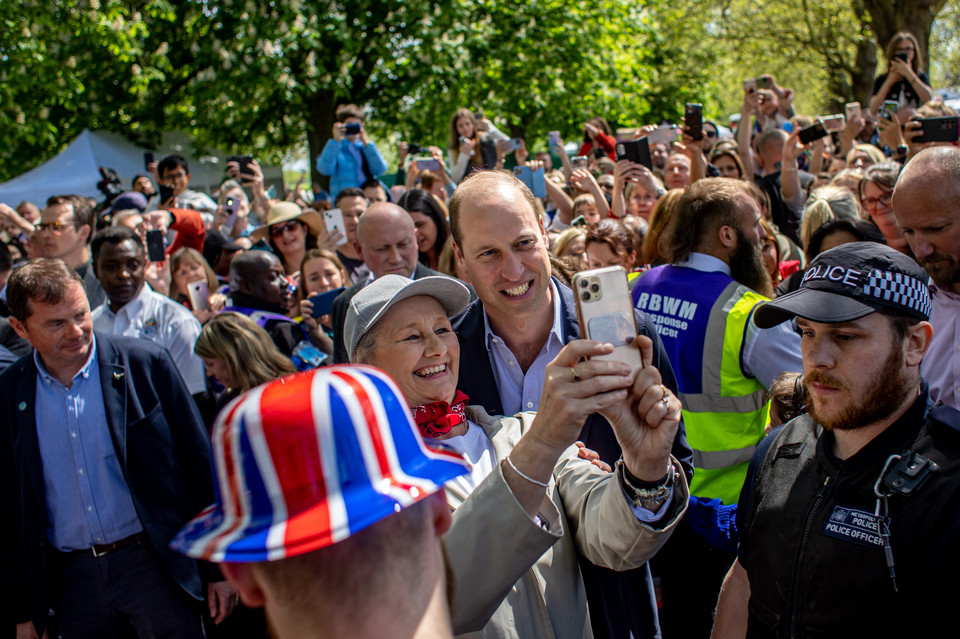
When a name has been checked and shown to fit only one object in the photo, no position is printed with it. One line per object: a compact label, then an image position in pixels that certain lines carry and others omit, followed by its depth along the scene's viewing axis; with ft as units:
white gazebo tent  48.28
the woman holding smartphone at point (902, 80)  25.48
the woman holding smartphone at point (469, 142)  26.14
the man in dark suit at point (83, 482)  11.86
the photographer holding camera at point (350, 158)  29.78
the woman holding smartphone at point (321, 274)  18.02
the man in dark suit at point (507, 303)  8.80
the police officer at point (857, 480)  5.97
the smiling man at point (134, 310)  16.14
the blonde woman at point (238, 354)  14.16
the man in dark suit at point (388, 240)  14.83
